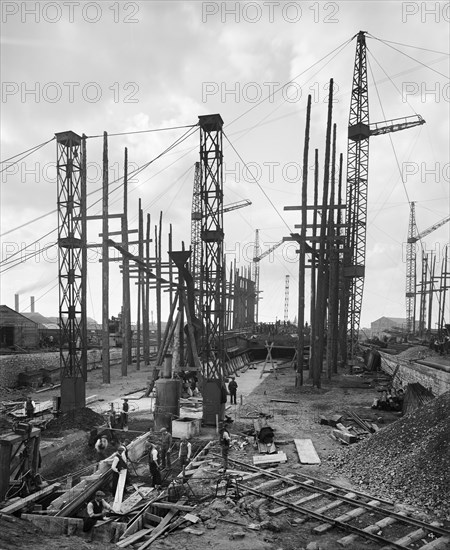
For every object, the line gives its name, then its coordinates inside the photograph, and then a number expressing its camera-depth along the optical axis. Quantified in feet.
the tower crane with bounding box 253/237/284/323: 297.20
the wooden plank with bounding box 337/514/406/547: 27.60
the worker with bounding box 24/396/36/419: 58.95
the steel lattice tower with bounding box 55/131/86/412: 67.87
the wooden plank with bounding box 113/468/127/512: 33.53
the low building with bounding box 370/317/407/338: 474.41
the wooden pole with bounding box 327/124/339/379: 89.71
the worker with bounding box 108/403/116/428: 54.90
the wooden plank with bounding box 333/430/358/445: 49.57
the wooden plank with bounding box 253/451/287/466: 43.04
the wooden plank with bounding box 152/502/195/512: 32.17
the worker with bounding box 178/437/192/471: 44.81
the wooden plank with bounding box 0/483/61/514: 32.84
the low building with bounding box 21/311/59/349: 129.14
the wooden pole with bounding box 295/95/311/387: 83.76
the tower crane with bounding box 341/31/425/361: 129.29
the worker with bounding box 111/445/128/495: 38.19
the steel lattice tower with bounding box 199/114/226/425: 61.00
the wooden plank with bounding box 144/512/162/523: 31.48
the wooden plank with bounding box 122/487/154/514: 33.31
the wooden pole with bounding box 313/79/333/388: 83.66
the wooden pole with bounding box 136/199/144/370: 105.59
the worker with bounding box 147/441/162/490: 37.55
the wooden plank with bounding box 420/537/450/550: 26.68
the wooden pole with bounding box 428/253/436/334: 211.82
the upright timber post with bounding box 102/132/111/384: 86.94
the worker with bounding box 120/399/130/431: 56.39
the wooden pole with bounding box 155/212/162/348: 117.70
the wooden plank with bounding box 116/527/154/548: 28.14
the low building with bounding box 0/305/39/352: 115.14
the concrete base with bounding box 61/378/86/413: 67.46
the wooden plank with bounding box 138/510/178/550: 27.63
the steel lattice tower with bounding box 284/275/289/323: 348.96
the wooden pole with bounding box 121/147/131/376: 94.18
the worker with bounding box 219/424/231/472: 40.98
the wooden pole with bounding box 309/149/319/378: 87.09
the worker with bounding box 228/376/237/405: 74.18
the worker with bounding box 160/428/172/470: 43.06
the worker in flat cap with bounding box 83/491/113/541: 30.50
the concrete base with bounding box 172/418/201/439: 53.67
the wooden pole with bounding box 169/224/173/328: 107.46
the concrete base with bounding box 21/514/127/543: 30.51
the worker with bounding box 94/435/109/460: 45.24
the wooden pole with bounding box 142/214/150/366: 114.85
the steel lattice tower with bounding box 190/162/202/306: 165.31
